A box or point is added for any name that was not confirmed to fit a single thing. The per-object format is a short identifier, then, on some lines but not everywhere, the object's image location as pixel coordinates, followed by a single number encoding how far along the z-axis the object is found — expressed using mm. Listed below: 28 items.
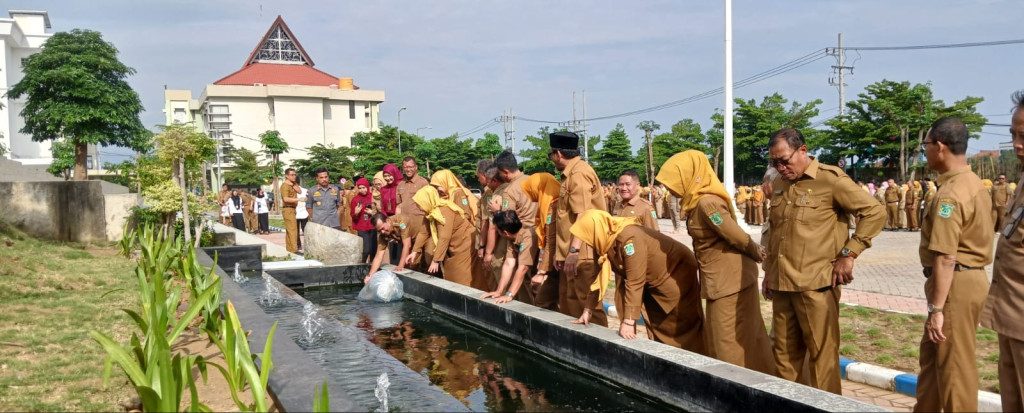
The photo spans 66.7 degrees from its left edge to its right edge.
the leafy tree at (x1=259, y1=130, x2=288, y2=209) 50969
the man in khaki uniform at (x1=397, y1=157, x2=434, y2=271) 8547
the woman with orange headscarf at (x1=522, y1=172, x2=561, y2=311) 6379
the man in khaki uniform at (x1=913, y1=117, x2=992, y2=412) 3588
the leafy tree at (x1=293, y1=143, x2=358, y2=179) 52700
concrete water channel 3670
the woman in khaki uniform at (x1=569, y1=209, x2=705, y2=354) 4711
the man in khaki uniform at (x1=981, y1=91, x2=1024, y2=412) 3229
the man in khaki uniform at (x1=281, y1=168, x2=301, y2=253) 13484
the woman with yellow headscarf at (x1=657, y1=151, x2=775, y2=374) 4578
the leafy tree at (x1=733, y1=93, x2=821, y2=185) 35031
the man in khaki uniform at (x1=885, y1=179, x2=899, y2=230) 19859
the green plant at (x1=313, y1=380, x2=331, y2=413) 2689
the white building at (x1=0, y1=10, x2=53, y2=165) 38425
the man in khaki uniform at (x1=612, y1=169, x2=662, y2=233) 6715
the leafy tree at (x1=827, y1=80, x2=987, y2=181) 27766
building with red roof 63188
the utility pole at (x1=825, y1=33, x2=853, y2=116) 36344
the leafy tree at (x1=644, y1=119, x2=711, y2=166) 39250
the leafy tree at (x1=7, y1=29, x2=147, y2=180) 25531
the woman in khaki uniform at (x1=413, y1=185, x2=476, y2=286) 7879
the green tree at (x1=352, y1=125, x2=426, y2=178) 51094
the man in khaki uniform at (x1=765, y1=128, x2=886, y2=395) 4102
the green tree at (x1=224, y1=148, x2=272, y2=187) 54062
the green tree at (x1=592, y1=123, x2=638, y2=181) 41000
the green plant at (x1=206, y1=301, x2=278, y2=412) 3312
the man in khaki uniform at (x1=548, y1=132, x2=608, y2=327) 5645
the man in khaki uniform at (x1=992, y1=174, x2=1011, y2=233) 16156
